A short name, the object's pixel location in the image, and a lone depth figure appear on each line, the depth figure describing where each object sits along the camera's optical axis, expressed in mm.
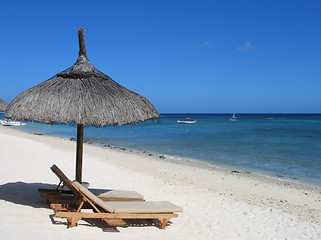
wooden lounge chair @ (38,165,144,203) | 4922
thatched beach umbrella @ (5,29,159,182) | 4520
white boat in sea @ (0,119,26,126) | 35456
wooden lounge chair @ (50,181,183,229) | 4115
